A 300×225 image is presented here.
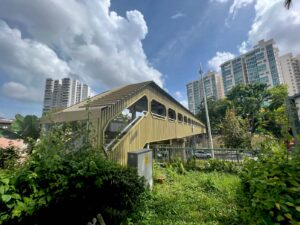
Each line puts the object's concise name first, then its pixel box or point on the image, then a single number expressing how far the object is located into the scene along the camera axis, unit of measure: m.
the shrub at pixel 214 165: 8.66
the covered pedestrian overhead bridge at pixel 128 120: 6.89
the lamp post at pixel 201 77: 18.00
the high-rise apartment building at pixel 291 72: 50.80
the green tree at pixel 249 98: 37.38
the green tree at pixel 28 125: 8.38
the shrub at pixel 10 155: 3.63
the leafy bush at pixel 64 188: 2.23
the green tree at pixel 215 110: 41.35
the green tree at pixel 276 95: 31.98
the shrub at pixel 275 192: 1.10
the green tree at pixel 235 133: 15.14
